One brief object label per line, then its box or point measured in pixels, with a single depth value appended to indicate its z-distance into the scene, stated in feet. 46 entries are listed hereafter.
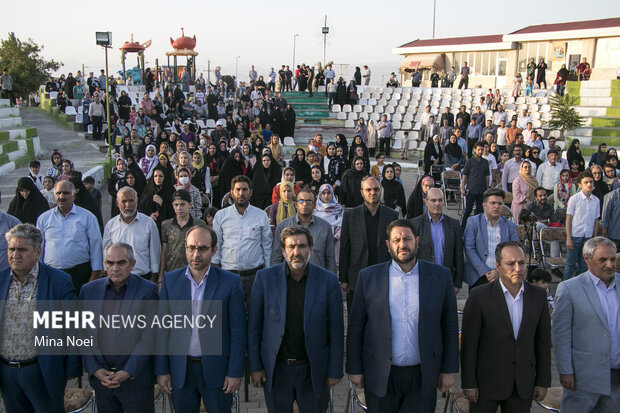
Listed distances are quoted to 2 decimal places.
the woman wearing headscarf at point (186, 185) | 21.84
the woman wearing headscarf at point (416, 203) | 24.54
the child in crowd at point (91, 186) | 25.14
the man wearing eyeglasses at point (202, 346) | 10.94
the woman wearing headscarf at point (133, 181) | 25.31
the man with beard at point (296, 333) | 10.86
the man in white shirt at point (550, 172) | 31.19
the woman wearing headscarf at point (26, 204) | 20.26
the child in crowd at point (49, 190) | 24.23
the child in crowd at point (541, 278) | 17.10
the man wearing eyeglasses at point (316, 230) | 15.85
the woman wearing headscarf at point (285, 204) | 20.88
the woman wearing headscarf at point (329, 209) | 21.11
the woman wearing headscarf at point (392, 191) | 26.00
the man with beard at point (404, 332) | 10.67
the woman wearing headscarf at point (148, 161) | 30.68
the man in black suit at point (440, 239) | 16.26
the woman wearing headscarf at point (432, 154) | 43.91
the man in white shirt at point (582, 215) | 22.35
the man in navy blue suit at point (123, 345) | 10.93
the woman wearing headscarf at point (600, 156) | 38.70
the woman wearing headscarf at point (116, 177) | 26.59
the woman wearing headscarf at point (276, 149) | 37.65
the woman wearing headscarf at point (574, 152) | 40.73
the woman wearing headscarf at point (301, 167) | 31.55
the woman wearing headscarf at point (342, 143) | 36.42
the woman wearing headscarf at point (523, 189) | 27.61
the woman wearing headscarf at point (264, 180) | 28.48
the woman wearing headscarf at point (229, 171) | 31.30
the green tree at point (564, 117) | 62.02
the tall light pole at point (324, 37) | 110.93
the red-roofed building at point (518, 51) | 87.10
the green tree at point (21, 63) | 97.91
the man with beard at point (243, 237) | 15.80
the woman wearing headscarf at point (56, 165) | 27.71
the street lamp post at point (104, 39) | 42.90
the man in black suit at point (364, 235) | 16.71
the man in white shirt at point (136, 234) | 15.60
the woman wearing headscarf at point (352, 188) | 25.90
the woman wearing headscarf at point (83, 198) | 21.72
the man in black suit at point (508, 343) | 10.82
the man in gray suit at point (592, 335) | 10.89
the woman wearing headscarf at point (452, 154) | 42.70
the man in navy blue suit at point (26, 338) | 11.02
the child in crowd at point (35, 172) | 27.02
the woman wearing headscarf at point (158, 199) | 22.52
